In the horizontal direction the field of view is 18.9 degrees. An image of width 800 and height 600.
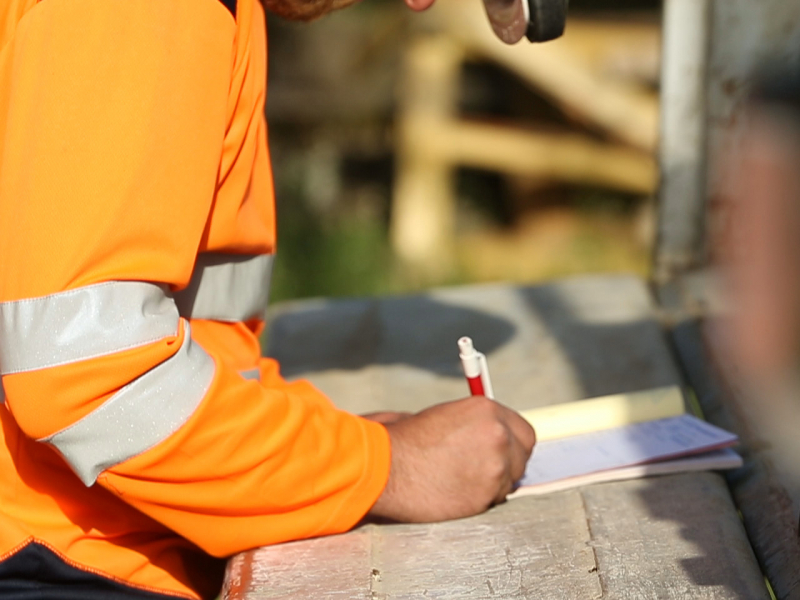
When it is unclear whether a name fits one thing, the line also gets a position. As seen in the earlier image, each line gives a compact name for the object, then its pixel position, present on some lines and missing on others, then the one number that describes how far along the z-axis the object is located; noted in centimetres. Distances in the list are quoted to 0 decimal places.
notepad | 211
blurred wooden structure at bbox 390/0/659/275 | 500
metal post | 266
